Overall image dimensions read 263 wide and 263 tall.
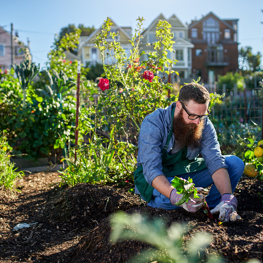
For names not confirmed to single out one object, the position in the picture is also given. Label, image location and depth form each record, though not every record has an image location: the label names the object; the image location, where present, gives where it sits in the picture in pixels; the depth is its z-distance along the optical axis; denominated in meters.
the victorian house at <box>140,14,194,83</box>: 28.14
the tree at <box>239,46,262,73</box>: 32.69
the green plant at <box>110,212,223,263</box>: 1.50
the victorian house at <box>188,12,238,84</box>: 31.44
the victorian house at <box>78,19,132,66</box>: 27.81
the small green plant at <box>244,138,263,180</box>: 3.26
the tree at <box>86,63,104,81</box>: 24.36
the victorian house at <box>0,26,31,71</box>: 31.02
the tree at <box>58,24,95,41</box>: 36.91
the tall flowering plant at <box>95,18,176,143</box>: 3.36
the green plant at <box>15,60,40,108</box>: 5.05
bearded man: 2.05
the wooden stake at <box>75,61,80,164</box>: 3.97
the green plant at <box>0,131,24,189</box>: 3.49
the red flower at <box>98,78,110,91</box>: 3.30
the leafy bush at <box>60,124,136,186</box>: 3.32
